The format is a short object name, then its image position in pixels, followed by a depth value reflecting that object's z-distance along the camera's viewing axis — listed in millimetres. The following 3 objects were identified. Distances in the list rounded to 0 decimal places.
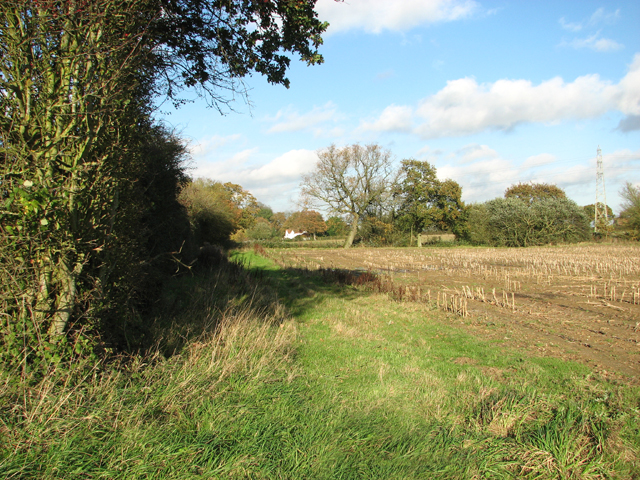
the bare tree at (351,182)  50562
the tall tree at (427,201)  51906
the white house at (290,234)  97538
